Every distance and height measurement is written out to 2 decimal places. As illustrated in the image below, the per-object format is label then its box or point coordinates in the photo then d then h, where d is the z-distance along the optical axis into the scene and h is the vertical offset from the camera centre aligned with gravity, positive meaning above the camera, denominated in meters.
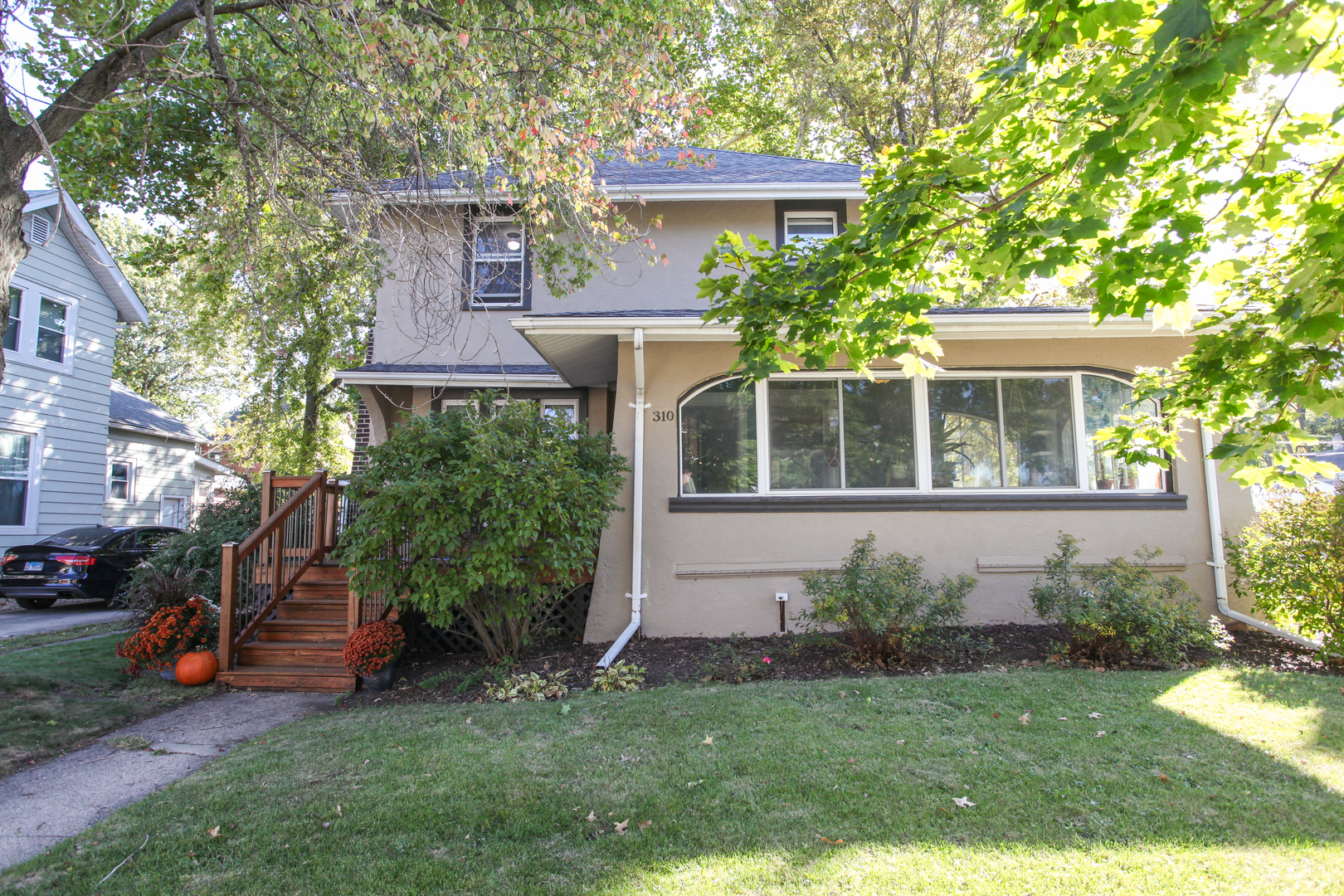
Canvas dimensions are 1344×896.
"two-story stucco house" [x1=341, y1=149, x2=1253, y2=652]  7.22 +0.41
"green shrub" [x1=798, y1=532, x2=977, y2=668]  5.93 -0.80
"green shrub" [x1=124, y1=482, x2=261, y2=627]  7.79 -0.61
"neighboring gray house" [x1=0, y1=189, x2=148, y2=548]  13.34 +2.63
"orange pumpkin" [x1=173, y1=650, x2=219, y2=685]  6.73 -1.48
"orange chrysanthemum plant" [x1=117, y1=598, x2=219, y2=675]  6.98 -1.25
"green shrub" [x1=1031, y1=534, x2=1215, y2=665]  5.82 -0.87
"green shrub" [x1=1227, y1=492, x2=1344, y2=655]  5.81 -0.48
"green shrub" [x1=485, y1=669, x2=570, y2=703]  5.84 -1.48
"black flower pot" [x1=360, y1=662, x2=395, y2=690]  6.46 -1.52
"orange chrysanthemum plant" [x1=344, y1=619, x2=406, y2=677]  6.38 -1.23
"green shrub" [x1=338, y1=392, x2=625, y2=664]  6.05 -0.05
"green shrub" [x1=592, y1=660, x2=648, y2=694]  5.90 -1.40
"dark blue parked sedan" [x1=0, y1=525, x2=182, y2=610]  12.08 -0.94
